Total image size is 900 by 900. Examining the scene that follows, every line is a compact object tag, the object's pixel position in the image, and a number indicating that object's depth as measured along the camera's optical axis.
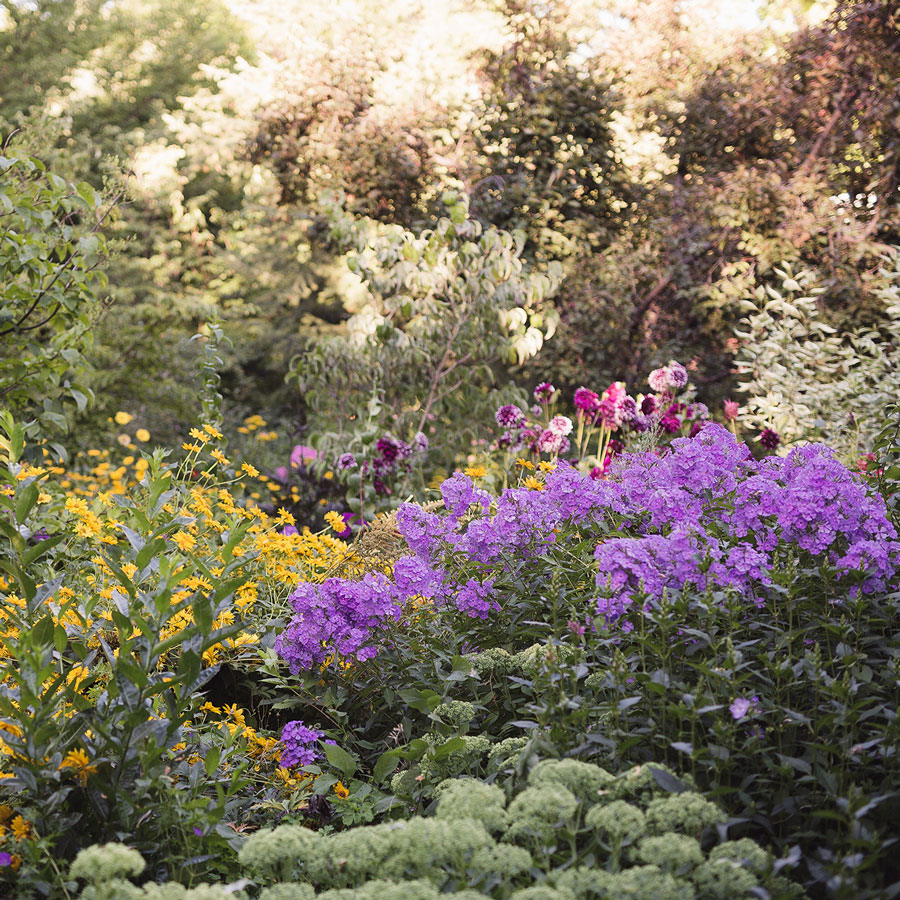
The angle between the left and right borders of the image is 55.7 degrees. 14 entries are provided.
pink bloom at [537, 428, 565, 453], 4.38
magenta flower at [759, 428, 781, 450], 4.40
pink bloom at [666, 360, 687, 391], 4.81
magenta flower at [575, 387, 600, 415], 4.60
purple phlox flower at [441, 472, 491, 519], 2.63
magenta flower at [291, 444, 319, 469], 6.03
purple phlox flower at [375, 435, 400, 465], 4.57
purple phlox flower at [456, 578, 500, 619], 2.37
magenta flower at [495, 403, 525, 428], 4.60
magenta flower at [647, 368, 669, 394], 4.86
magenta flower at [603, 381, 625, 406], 4.52
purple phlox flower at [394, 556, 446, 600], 2.35
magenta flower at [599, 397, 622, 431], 4.46
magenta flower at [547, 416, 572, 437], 4.49
